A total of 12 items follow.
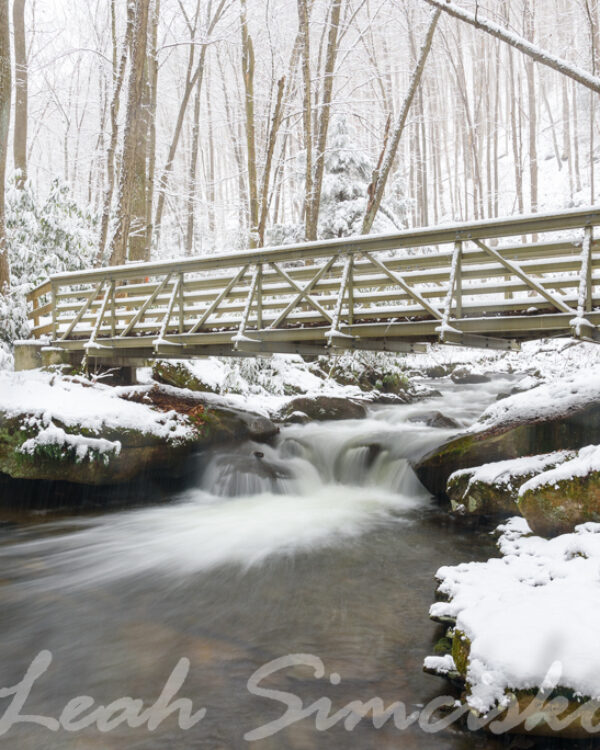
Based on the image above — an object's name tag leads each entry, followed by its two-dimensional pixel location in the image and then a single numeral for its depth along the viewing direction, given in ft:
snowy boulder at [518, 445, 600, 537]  18.08
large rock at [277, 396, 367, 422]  42.75
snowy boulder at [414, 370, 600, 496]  25.16
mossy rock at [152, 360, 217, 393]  41.81
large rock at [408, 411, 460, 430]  39.60
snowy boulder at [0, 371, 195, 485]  26.84
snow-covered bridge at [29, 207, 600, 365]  21.61
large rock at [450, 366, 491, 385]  64.64
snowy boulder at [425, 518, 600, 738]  10.43
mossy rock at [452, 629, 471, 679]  11.96
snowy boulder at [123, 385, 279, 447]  32.86
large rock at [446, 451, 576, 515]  22.82
